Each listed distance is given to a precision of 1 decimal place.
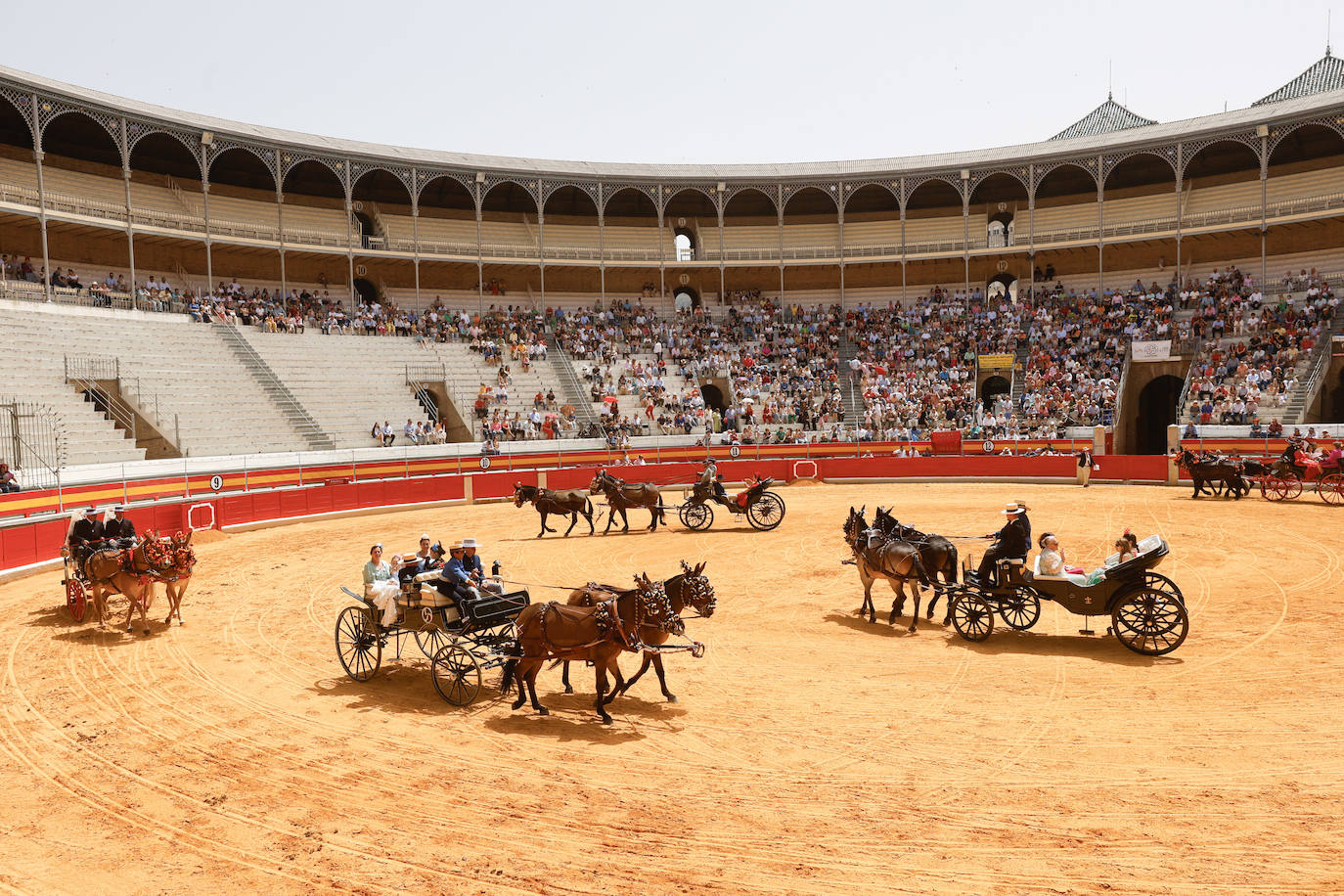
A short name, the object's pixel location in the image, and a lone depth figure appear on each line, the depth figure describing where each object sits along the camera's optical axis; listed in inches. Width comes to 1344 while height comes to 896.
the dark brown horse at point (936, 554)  494.3
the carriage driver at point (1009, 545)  461.4
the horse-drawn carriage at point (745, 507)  839.7
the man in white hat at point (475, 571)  418.6
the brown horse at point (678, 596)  362.6
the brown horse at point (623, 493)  848.3
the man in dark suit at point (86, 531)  545.6
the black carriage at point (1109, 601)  428.1
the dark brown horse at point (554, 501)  836.6
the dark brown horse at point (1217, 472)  980.6
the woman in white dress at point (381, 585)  413.7
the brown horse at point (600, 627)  350.0
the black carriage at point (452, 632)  387.9
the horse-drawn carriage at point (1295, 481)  921.5
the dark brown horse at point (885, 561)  484.8
